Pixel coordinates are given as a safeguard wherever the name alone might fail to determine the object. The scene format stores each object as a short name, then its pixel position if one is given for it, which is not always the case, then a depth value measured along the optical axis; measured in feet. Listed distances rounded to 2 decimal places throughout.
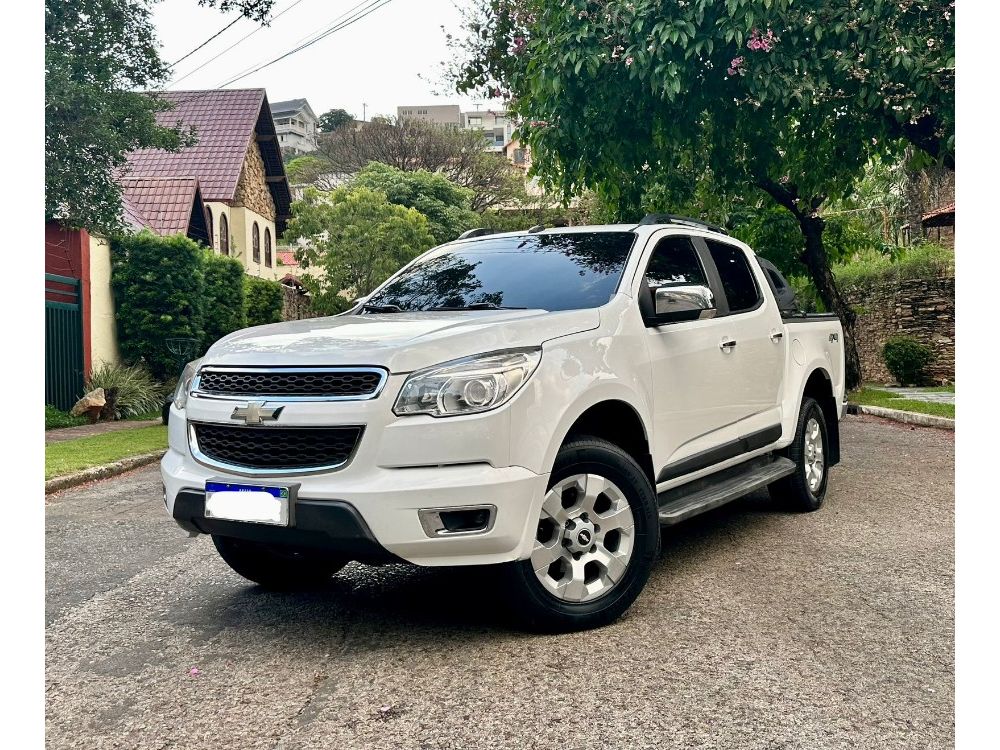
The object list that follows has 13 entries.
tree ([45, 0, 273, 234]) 41.22
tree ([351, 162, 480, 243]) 143.95
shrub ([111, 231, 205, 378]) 60.54
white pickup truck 12.25
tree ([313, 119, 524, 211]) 165.78
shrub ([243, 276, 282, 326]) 83.66
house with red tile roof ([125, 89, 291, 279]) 100.58
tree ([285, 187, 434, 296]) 83.76
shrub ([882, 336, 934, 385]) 67.41
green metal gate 52.95
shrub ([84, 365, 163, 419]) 55.42
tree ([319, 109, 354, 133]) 317.42
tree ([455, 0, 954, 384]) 32.48
